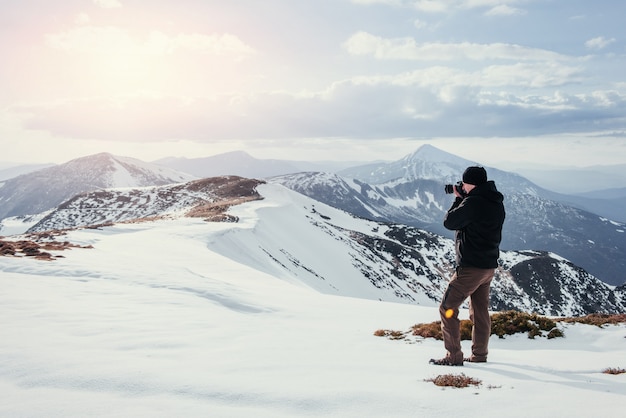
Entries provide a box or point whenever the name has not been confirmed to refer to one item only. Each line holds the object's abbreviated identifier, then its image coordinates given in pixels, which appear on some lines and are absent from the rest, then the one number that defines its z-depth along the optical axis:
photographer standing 6.72
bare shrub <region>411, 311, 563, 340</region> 9.48
